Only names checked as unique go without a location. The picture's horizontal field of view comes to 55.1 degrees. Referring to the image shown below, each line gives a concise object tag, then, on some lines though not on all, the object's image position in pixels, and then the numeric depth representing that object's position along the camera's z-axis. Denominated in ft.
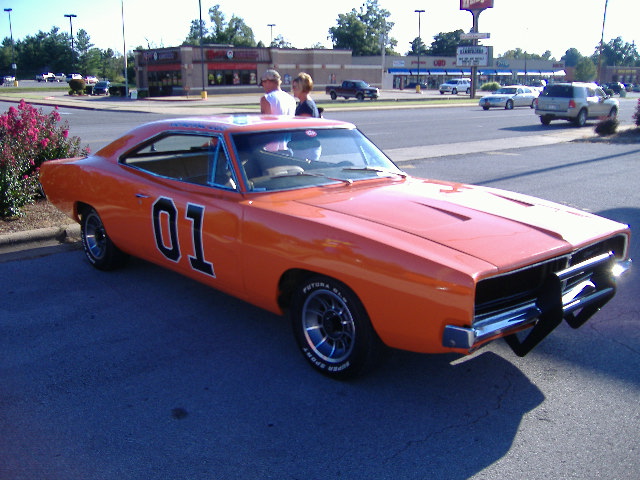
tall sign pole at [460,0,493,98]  194.39
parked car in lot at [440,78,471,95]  233.76
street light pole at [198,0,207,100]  167.63
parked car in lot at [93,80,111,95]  180.96
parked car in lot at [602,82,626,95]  239.15
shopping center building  193.16
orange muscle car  10.75
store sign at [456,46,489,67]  193.47
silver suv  79.05
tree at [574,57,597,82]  323.78
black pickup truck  171.83
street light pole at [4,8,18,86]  274.16
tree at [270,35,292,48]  459.48
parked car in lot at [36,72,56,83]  332.96
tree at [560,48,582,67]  563.12
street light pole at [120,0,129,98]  142.82
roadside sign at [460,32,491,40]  194.70
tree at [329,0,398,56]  414.62
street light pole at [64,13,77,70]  309.42
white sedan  132.57
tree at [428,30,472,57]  468.75
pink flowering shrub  23.68
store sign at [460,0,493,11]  193.63
